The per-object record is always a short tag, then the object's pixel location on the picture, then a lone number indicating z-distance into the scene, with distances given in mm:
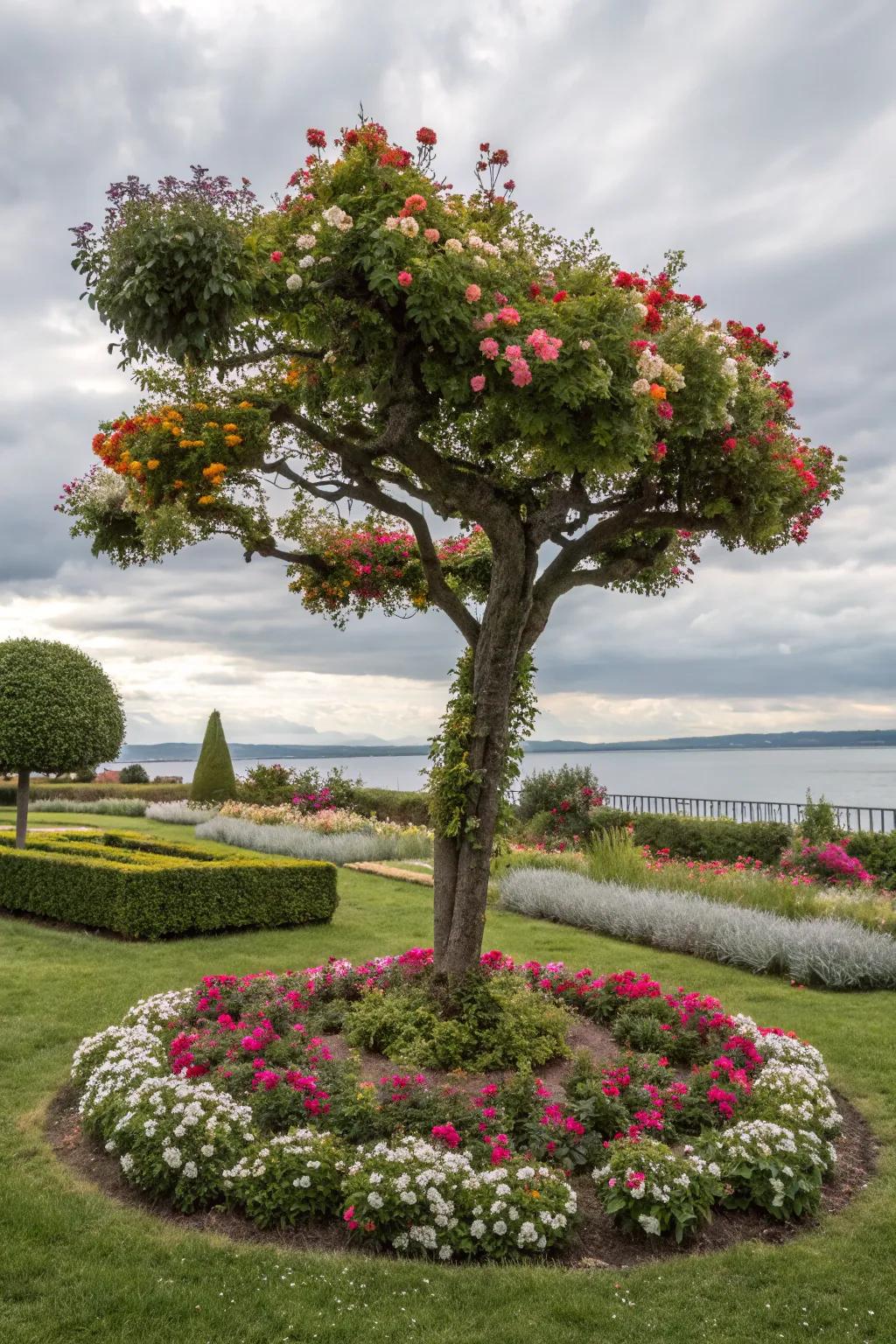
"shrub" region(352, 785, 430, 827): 21641
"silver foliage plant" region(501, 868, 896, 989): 9070
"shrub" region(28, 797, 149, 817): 26938
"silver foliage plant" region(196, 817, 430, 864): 17219
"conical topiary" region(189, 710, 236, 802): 25922
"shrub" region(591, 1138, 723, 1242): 4281
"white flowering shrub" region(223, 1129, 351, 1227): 4402
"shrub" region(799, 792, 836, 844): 14195
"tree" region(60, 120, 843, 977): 5004
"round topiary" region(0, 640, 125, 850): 13383
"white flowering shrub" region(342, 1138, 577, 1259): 4148
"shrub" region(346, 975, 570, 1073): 6090
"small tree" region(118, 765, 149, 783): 34822
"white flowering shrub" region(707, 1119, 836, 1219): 4539
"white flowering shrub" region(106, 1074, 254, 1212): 4602
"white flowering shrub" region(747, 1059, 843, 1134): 5145
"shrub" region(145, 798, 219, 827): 23500
